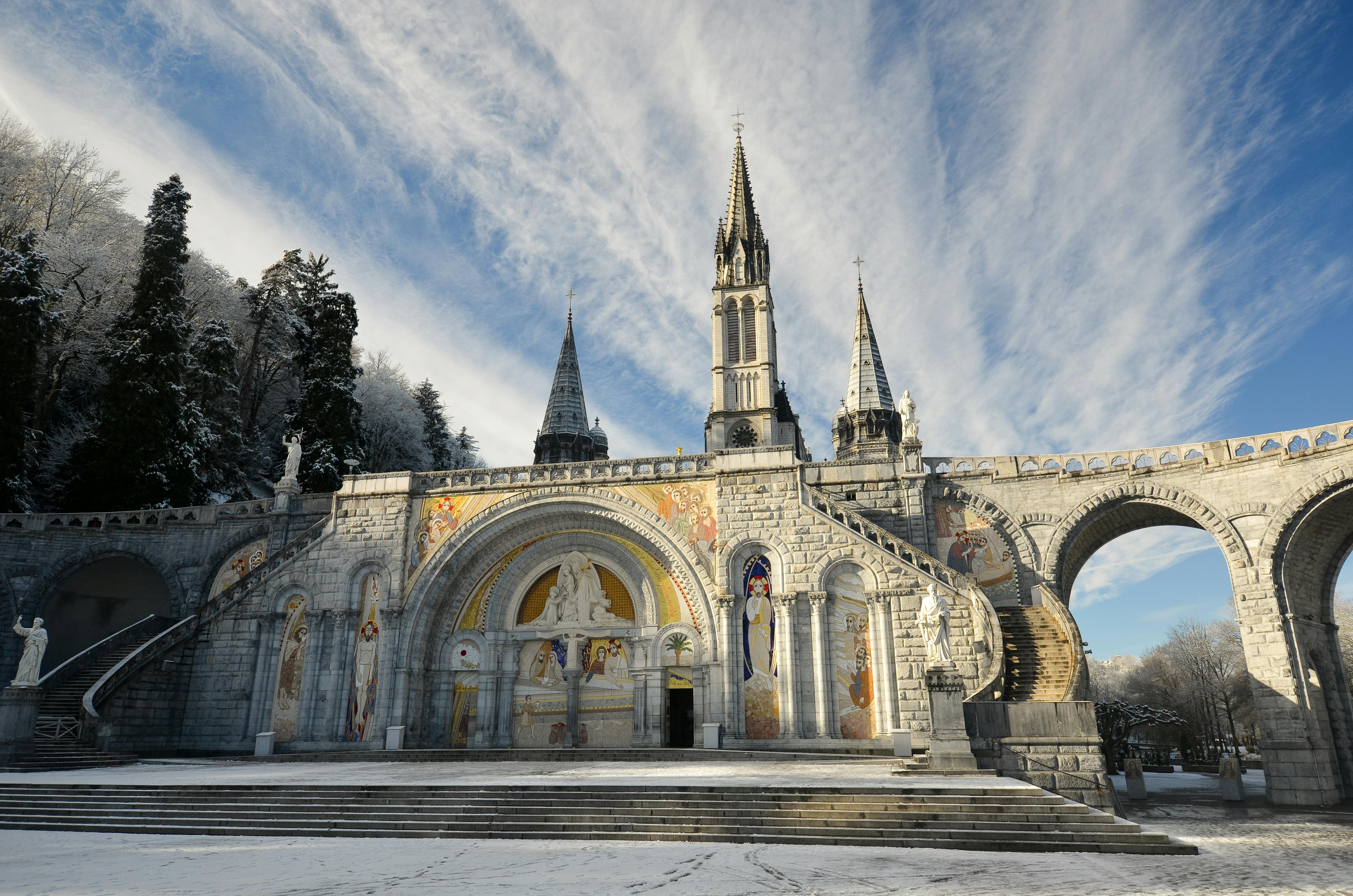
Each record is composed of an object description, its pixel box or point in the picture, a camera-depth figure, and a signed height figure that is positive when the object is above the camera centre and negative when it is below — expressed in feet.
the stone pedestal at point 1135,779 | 78.38 -5.24
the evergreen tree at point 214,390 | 112.06 +41.28
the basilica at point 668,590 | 72.59 +11.66
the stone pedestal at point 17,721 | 64.23 -0.02
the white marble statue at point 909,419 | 87.51 +29.45
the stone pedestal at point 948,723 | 48.44 -0.19
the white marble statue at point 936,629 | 53.01 +5.50
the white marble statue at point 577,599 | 84.74 +11.44
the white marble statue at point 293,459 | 93.61 +27.27
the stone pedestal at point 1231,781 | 71.92 -4.96
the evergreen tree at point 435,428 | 169.58 +56.32
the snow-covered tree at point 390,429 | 151.43 +49.60
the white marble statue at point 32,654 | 67.72 +5.02
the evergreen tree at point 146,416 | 96.84 +33.69
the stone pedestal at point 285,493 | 92.58 +23.69
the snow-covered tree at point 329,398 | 112.06 +41.61
